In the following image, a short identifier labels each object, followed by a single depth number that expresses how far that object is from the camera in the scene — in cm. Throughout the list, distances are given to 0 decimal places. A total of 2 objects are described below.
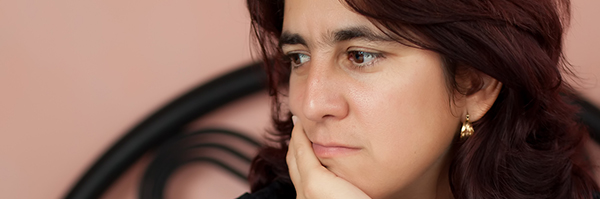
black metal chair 116
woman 86
